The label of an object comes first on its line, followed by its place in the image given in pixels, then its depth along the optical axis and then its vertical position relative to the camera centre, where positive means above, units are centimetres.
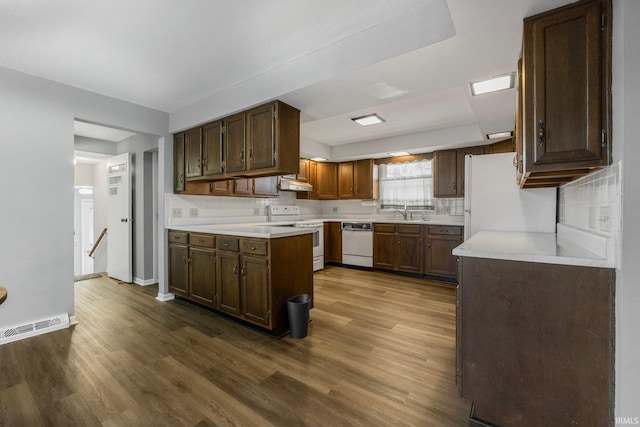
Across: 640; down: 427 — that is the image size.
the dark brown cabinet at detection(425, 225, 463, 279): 421 -61
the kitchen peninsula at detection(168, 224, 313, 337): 248 -60
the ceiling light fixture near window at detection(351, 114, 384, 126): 377 +127
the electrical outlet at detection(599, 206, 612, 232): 129 -4
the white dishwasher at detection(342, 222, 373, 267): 508 -62
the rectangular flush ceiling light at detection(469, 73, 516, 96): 214 +101
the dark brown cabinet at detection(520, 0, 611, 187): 130 +60
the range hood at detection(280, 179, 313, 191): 478 +45
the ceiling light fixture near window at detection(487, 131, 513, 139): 357 +100
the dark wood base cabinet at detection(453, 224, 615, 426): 120 -58
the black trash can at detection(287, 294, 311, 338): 243 -95
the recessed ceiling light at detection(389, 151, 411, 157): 495 +104
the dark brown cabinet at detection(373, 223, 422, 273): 457 -63
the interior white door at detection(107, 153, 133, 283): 427 -13
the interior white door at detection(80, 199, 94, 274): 734 -50
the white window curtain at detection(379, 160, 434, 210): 508 +48
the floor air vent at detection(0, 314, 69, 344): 243 -108
